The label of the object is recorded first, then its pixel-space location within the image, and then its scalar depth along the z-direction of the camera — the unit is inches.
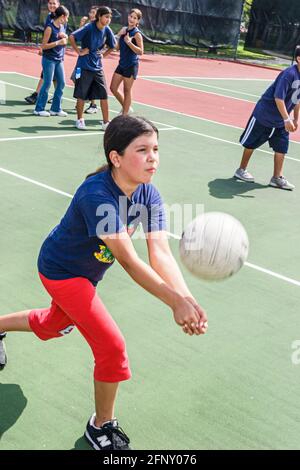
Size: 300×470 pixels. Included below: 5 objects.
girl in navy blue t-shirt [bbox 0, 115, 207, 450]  129.8
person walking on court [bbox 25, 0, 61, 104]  495.8
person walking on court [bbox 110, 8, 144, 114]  499.2
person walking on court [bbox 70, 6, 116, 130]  464.4
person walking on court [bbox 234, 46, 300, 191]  354.9
